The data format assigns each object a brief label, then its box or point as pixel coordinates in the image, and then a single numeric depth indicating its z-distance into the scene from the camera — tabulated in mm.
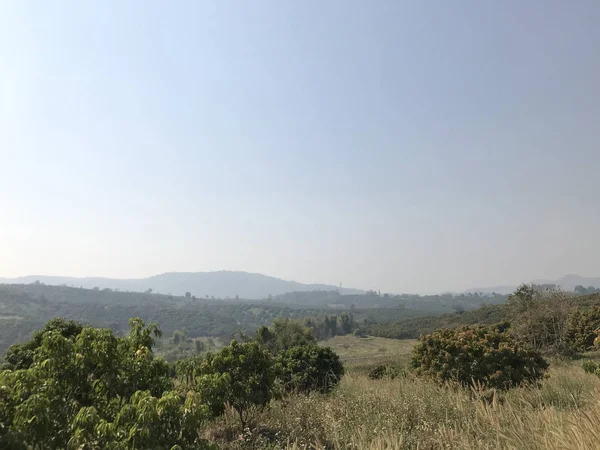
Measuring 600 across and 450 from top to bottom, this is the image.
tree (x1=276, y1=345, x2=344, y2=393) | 15242
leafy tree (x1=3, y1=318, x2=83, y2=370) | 13727
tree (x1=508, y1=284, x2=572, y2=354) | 31562
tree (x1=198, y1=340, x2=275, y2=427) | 8352
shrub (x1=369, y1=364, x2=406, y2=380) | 23703
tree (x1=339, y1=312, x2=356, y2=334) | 149750
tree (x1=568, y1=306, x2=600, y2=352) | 31759
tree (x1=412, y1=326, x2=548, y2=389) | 12617
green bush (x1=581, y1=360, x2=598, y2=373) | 11373
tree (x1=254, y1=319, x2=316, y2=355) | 51631
